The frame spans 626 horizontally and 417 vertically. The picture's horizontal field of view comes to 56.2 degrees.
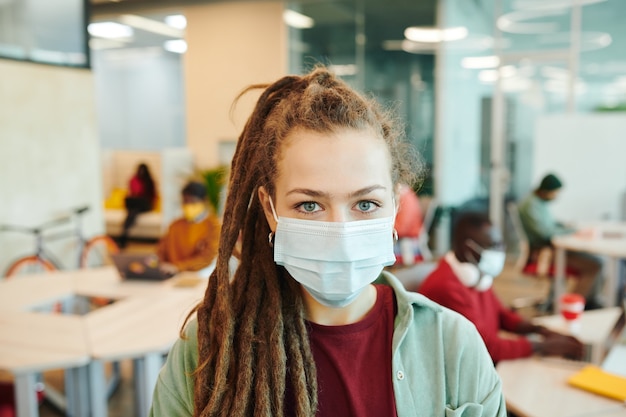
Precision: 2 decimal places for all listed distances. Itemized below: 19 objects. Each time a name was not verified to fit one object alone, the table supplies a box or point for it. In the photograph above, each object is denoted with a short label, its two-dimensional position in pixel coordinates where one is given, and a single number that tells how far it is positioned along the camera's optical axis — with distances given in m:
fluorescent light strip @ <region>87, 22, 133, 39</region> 10.04
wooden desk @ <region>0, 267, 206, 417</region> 2.50
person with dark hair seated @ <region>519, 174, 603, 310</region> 5.21
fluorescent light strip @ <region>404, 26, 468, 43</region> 7.46
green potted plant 8.03
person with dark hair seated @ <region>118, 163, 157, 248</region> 8.76
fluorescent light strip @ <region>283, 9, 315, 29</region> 8.06
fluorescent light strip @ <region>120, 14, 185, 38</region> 9.67
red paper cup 2.77
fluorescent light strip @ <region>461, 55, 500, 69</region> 7.40
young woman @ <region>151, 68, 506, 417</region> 1.16
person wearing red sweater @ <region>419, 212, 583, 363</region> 2.46
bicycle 4.93
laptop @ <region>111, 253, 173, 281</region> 3.63
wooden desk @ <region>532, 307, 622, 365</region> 2.58
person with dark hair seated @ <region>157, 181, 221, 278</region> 4.21
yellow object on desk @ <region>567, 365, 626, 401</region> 2.09
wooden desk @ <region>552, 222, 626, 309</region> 4.72
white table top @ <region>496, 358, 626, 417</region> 2.00
